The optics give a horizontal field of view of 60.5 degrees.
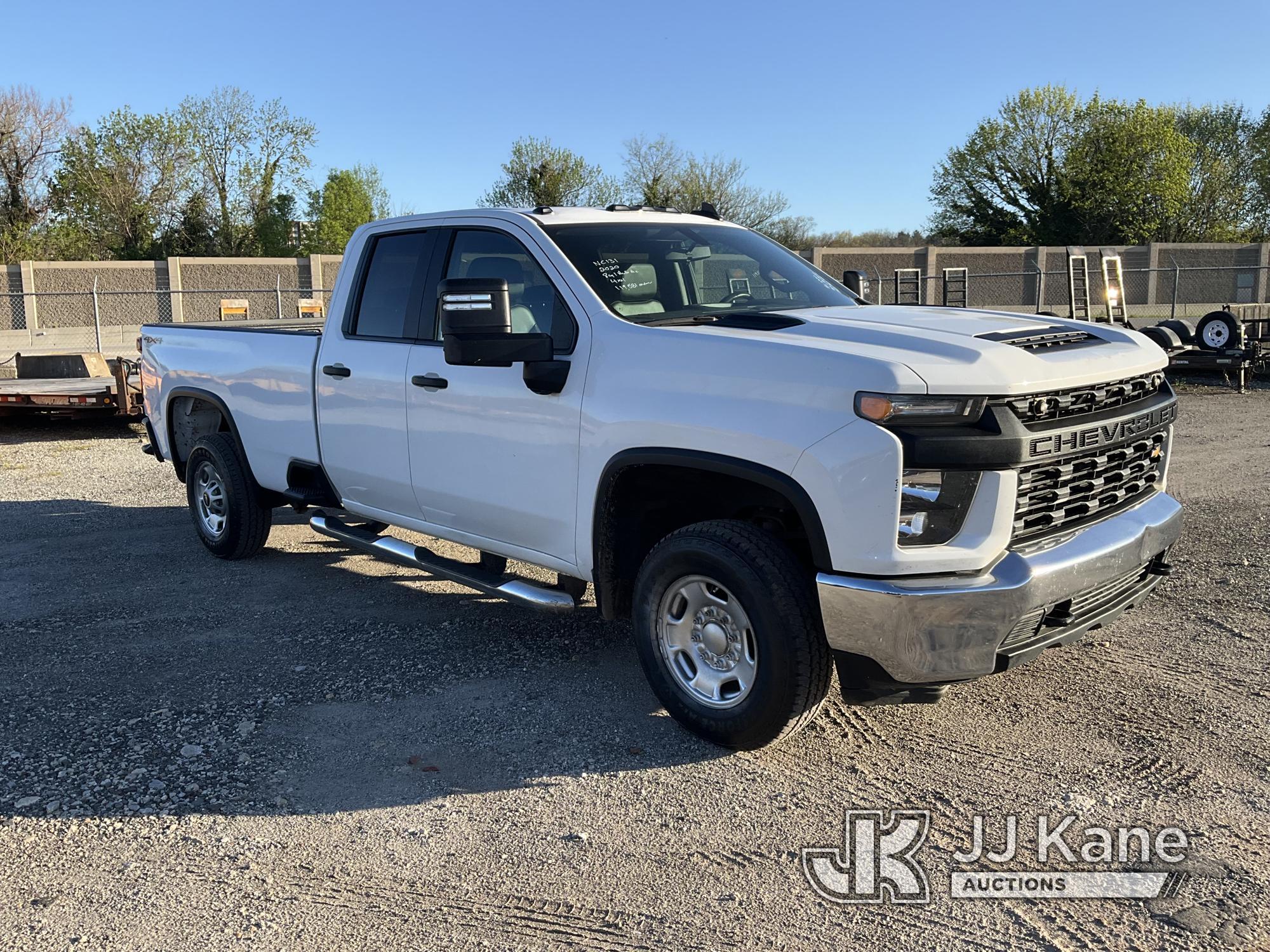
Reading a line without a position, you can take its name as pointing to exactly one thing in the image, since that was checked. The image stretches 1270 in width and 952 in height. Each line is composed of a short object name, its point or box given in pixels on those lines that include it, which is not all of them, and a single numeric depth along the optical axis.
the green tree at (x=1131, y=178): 50.38
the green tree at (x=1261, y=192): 54.81
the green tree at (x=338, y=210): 60.44
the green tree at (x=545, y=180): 56.75
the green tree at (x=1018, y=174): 52.75
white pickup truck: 3.51
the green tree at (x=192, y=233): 56.09
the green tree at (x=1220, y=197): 53.00
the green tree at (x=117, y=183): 53.56
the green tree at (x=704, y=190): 55.00
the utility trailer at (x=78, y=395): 12.25
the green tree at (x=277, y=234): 57.94
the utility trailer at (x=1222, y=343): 15.94
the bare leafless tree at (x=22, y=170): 52.09
